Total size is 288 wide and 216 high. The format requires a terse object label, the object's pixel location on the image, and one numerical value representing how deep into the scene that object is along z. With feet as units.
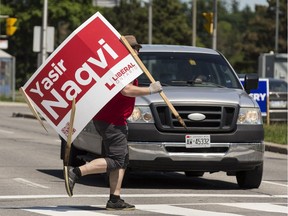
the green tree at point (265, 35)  400.67
